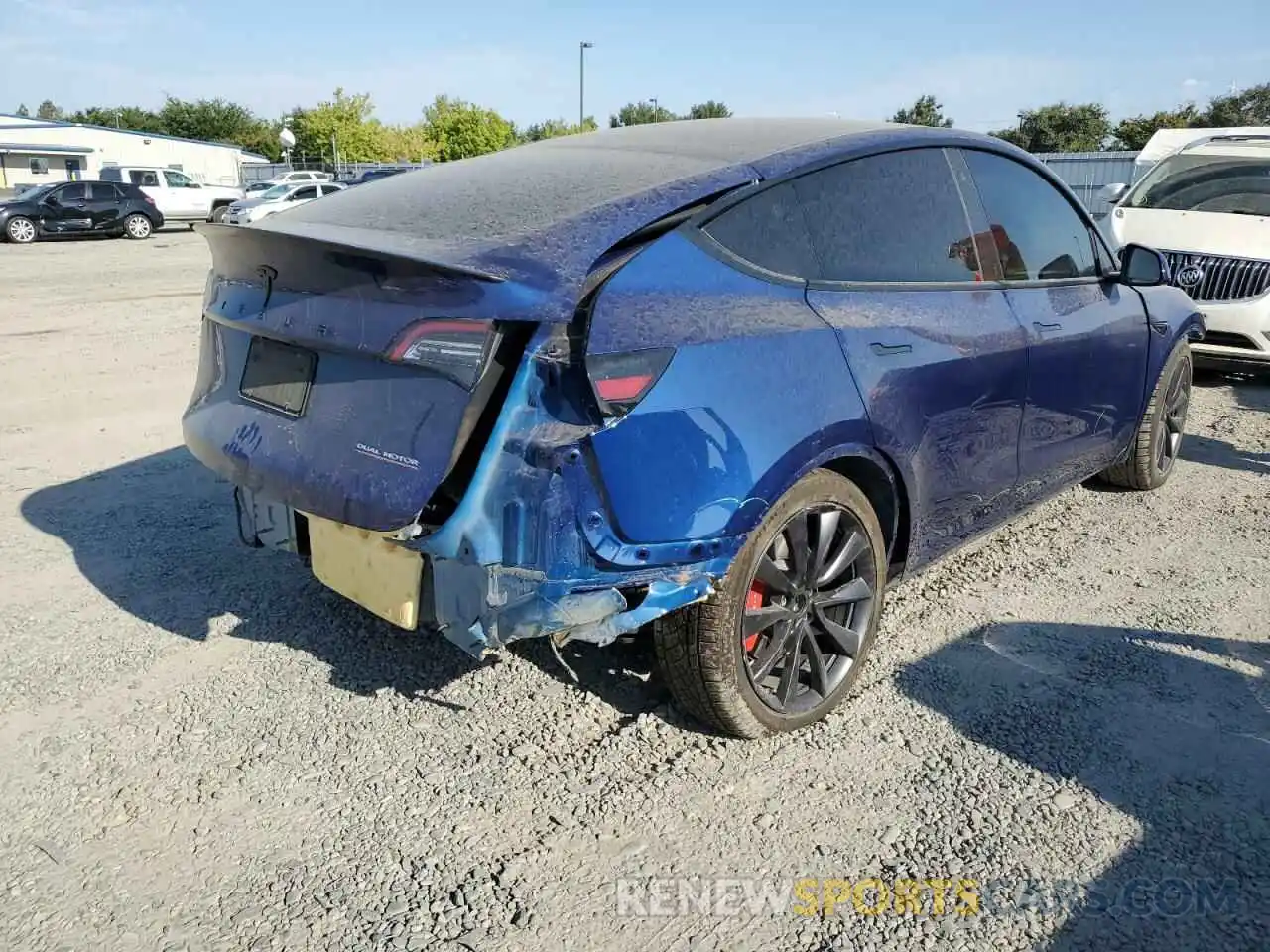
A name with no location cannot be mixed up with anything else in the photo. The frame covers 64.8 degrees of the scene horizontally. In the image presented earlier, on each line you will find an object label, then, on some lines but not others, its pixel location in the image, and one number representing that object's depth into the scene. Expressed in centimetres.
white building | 4831
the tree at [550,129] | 7388
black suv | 2317
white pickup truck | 2839
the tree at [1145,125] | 4512
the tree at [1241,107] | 4884
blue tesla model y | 240
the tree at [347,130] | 6431
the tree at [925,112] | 5859
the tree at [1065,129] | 5066
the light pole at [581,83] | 5542
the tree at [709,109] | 7768
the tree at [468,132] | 6931
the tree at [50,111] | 10627
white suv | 730
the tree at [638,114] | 8618
